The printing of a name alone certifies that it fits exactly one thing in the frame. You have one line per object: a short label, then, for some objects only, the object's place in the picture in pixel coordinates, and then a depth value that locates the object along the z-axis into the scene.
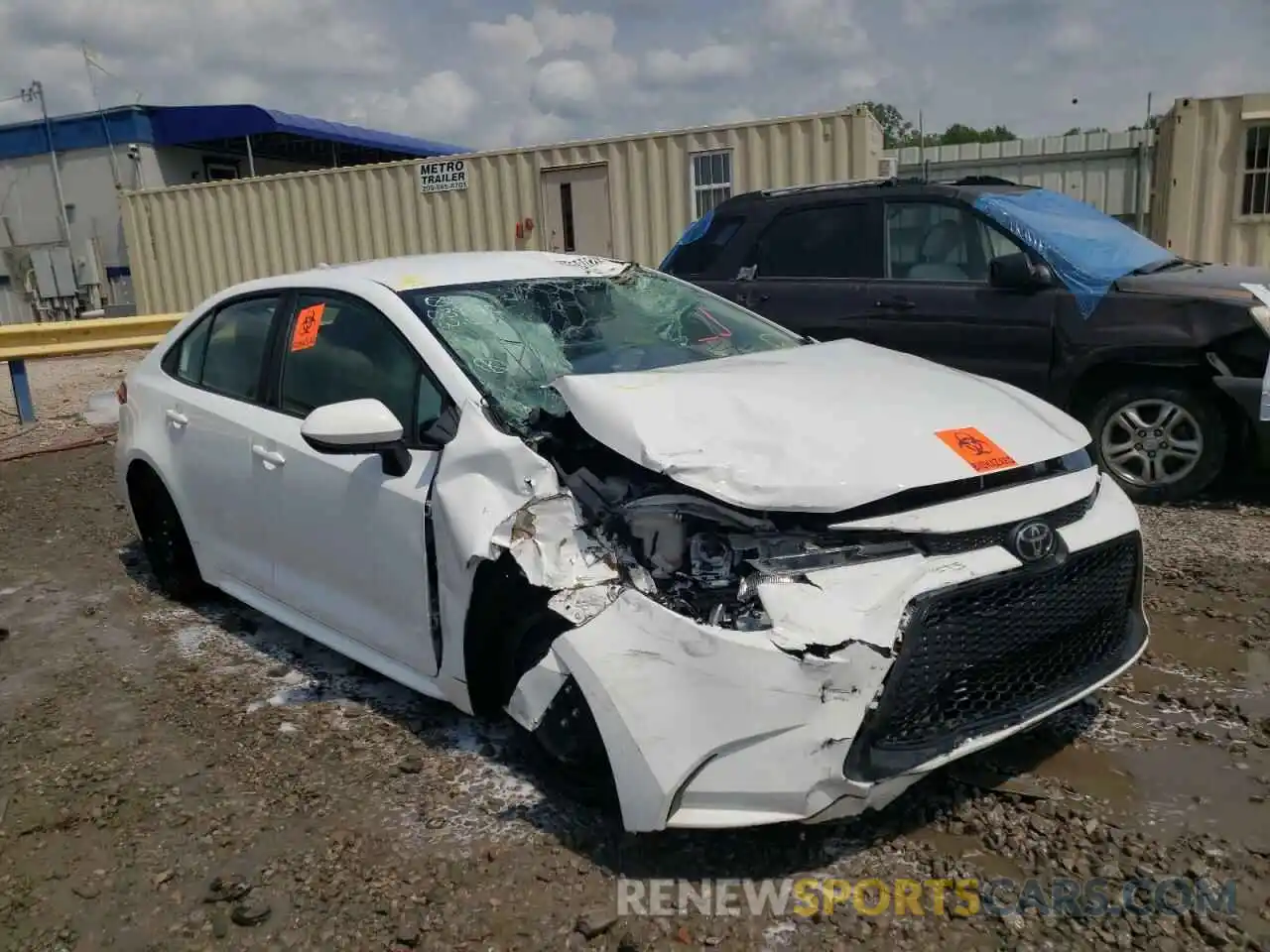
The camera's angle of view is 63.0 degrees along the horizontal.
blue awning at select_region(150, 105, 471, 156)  20.00
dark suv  5.32
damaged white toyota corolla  2.36
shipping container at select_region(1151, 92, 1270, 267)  11.43
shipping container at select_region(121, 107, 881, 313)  11.34
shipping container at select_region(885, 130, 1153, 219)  15.34
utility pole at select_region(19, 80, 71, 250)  21.88
